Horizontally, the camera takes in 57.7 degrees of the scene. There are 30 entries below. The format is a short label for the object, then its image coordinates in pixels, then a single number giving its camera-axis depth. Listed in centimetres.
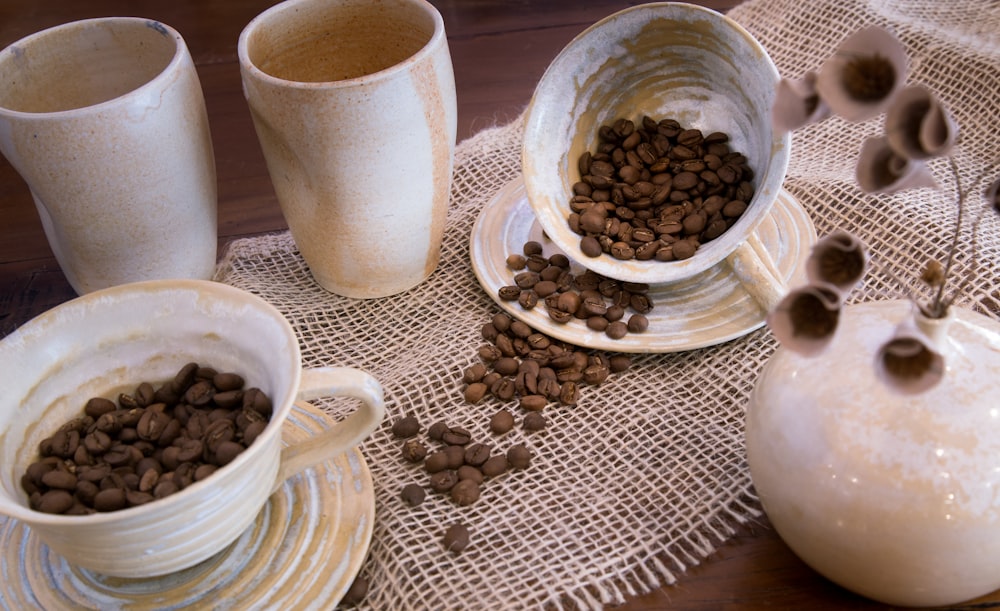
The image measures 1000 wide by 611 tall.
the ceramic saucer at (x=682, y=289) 100
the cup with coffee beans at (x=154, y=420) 66
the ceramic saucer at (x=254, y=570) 73
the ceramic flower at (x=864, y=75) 50
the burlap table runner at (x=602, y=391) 81
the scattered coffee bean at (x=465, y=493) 86
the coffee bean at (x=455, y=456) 90
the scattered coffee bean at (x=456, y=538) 82
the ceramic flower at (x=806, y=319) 52
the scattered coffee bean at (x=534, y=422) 93
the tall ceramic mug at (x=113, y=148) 93
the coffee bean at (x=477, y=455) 90
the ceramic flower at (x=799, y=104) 53
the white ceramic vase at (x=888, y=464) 62
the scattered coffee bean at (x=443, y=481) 88
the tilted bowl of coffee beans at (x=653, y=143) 102
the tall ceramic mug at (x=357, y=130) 96
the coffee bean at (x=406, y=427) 94
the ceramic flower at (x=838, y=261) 53
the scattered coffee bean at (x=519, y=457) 89
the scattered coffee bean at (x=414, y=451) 91
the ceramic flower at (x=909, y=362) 52
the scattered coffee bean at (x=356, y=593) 78
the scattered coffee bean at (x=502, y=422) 94
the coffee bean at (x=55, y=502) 69
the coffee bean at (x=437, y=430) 93
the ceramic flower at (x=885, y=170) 52
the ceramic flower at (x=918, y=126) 49
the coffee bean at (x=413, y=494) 86
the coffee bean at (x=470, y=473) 88
